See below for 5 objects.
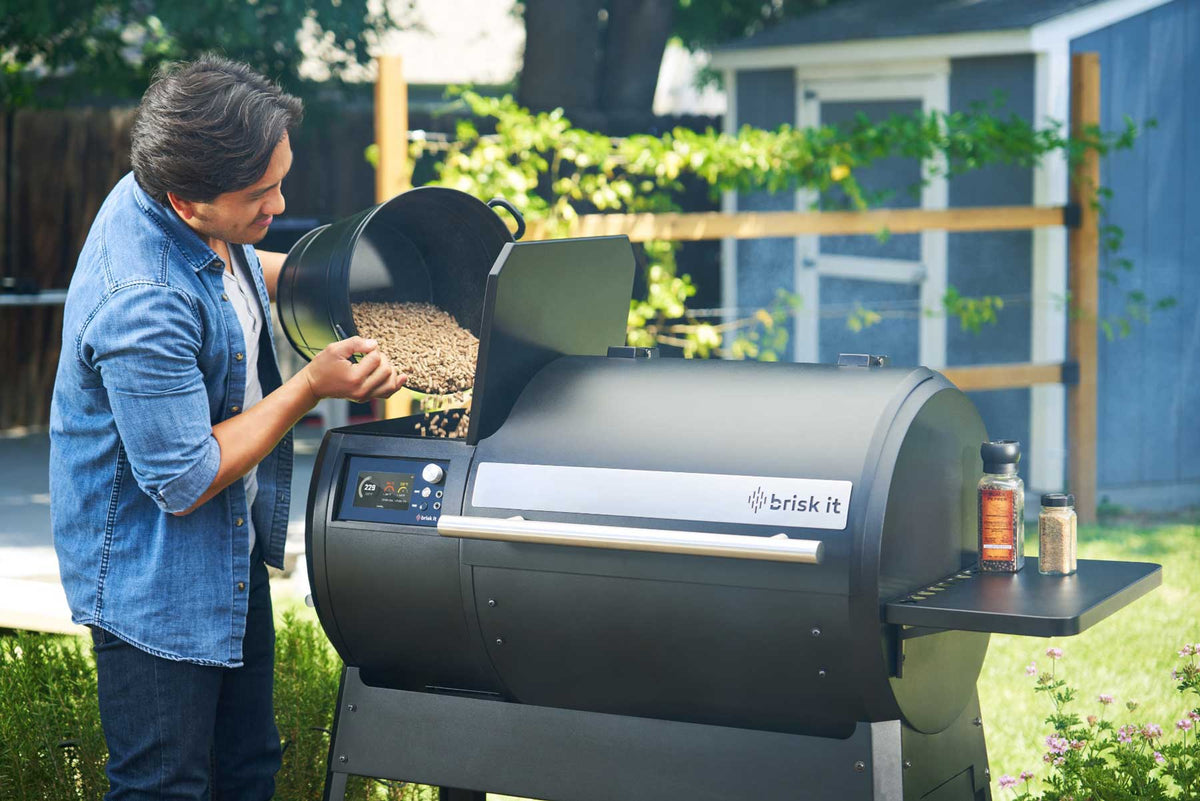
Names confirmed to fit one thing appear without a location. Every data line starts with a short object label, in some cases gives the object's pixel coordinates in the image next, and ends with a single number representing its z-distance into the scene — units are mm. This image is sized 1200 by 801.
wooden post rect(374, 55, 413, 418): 5293
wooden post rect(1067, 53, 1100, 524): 6516
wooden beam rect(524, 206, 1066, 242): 6059
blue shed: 6691
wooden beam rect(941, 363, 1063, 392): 6207
